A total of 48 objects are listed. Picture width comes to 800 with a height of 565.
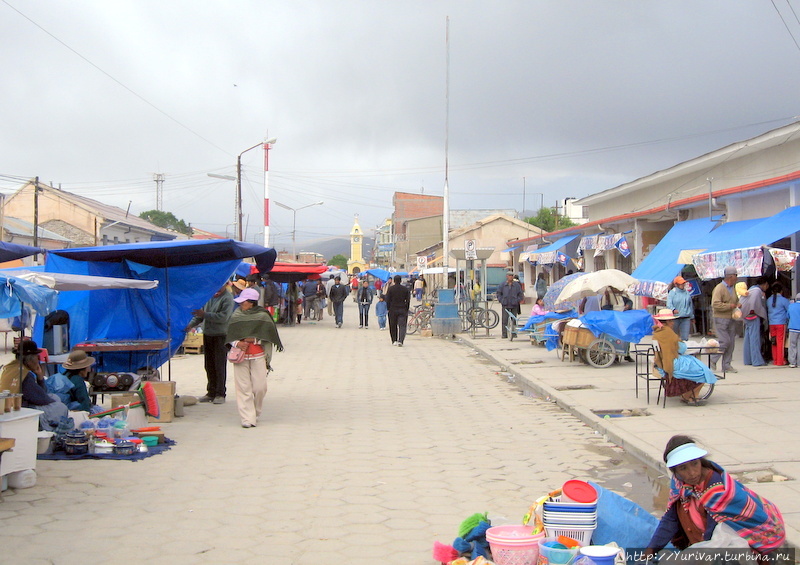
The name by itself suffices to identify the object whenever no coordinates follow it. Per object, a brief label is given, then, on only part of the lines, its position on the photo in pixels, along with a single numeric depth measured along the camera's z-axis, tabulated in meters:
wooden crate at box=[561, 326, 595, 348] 15.36
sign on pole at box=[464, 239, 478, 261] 23.95
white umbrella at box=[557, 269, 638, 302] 15.66
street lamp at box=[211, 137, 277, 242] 39.25
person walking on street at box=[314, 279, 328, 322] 32.79
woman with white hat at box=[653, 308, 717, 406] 10.28
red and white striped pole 39.09
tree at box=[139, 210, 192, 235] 91.81
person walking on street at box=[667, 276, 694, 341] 14.27
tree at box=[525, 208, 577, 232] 71.56
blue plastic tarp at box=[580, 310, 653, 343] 13.27
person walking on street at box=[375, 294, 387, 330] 29.53
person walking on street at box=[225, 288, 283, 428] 9.88
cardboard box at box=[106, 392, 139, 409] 9.51
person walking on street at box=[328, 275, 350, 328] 29.92
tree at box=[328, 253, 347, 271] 162.80
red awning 29.14
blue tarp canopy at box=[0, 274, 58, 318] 6.70
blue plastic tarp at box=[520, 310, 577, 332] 18.39
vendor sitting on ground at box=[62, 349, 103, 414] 9.76
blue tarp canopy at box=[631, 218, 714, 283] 17.59
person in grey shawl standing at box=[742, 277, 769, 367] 14.20
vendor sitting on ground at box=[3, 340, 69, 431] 8.30
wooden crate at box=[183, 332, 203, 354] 20.38
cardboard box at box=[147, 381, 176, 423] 10.11
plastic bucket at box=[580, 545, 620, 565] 4.31
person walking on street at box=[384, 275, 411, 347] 21.92
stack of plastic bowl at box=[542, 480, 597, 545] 4.78
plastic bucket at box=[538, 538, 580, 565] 4.43
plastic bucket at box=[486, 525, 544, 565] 4.56
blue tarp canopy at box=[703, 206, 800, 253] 14.25
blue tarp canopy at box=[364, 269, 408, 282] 43.81
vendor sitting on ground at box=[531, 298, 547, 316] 19.53
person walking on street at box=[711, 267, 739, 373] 13.71
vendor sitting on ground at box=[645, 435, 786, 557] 4.00
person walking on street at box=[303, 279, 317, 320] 32.00
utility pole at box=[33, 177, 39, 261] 32.25
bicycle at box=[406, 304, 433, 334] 26.42
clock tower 136.75
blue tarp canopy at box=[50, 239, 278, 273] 10.55
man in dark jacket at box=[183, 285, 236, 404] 11.66
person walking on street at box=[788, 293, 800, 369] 13.64
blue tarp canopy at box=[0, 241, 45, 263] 10.13
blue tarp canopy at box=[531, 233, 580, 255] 30.00
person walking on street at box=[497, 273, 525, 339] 22.62
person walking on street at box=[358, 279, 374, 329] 29.39
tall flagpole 34.56
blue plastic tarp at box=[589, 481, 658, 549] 4.82
